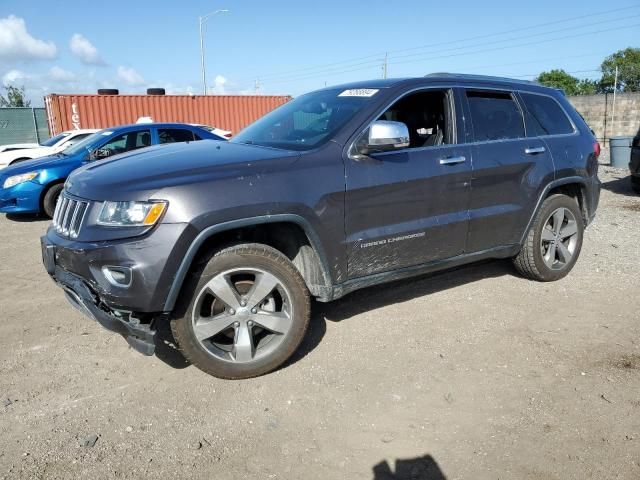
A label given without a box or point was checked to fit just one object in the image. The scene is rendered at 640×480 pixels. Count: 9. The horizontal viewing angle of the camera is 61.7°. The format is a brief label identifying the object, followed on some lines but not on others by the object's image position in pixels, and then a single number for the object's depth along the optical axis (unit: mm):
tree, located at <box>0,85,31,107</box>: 44219
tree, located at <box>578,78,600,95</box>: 66100
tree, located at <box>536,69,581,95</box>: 68500
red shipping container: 17672
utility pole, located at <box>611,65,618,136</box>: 22509
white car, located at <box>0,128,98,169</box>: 11508
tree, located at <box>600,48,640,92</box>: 59031
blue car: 8398
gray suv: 2939
